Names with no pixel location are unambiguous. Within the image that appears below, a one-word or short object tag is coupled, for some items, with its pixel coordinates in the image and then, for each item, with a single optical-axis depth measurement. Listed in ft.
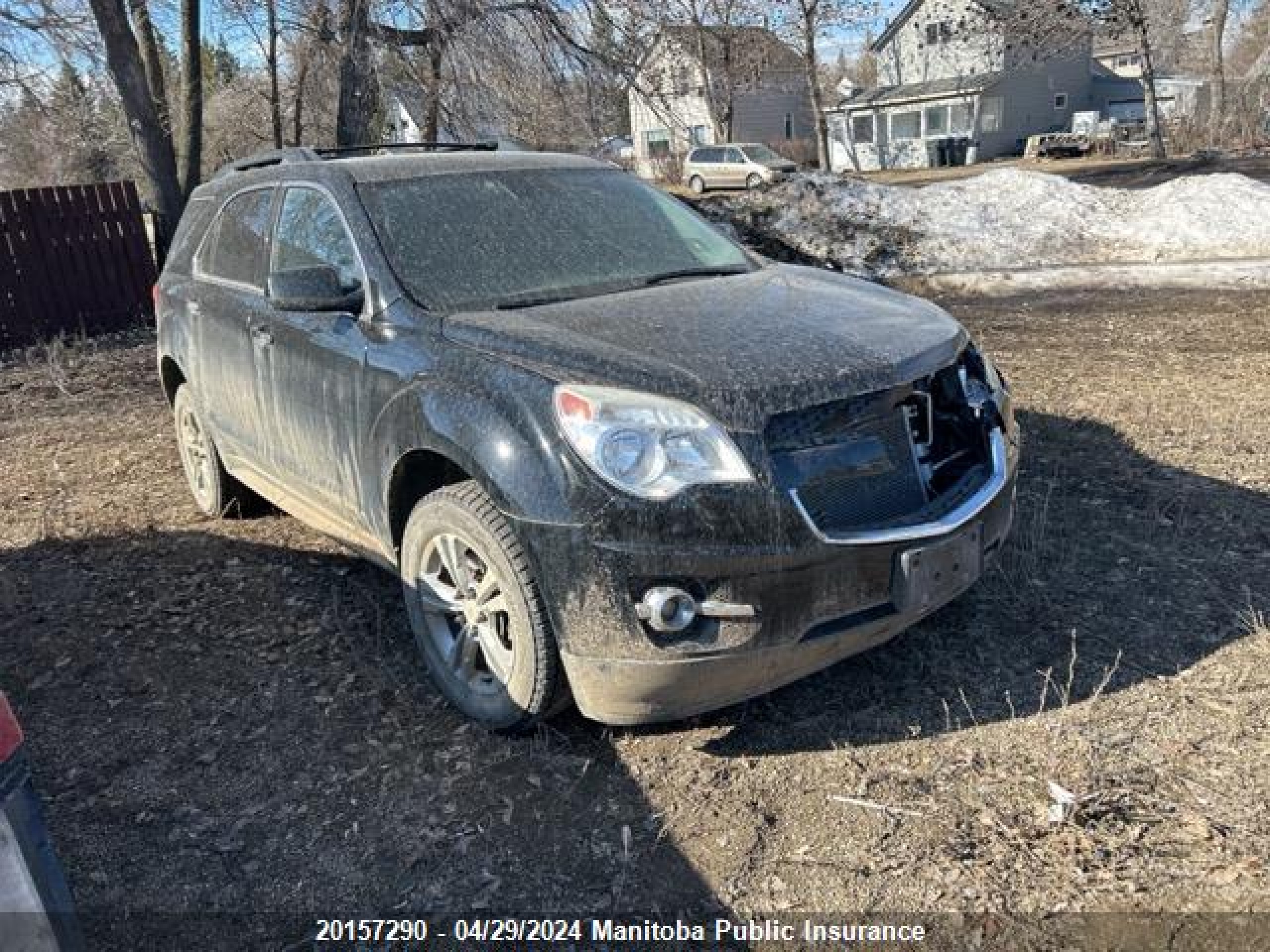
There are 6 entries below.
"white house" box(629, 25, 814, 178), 50.96
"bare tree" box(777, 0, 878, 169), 113.70
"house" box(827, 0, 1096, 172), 151.02
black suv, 8.87
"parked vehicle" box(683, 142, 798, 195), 112.16
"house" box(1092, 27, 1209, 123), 148.36
